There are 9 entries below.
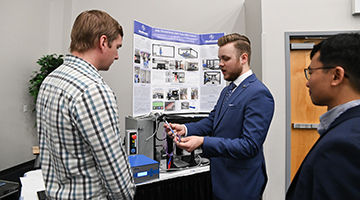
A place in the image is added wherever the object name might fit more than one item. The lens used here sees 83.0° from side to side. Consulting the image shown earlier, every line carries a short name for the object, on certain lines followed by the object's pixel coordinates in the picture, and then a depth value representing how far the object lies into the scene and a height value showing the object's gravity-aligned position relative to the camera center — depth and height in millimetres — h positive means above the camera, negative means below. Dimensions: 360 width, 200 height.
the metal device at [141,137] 1882 -290
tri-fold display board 2441 +465
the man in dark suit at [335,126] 581 -59
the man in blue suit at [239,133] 1176 -159
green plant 3947 +730
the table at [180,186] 1636 -689
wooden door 2732 -3
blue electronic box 1544 -484
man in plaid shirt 764 -111
